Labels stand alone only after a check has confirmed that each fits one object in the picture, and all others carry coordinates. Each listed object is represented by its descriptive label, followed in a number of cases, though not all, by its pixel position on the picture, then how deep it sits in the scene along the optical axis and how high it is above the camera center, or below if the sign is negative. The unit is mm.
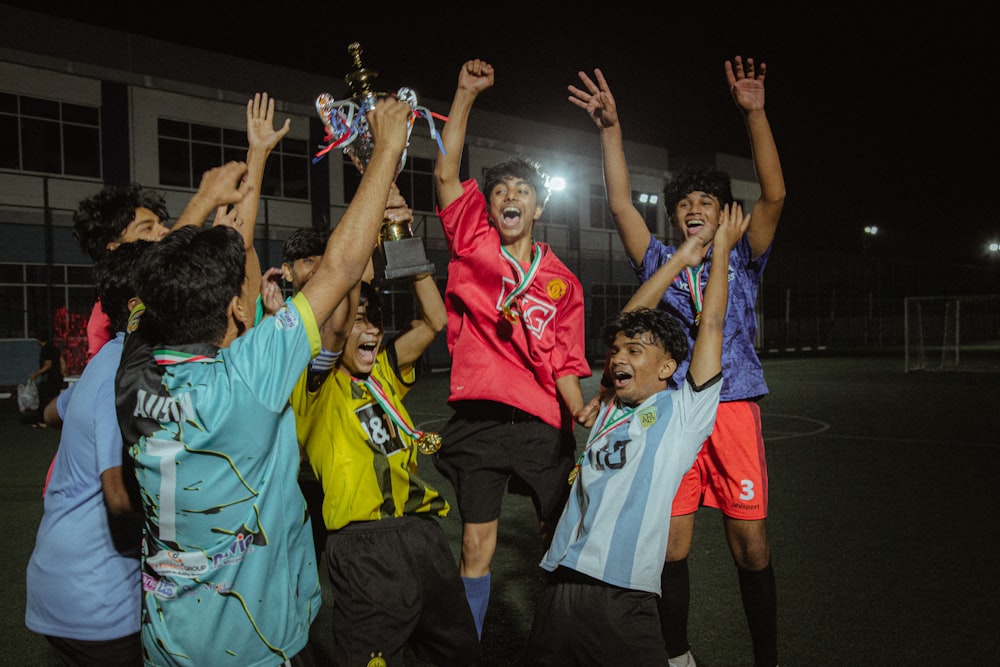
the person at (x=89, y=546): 2168 -707
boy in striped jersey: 2555 -660
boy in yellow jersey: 2584 -774
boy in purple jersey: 3164 -215
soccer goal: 29781 -1712
